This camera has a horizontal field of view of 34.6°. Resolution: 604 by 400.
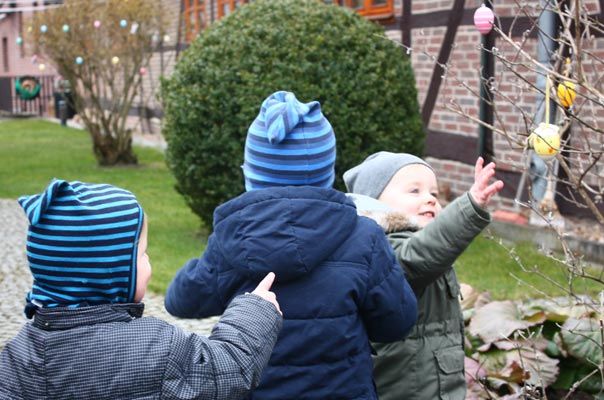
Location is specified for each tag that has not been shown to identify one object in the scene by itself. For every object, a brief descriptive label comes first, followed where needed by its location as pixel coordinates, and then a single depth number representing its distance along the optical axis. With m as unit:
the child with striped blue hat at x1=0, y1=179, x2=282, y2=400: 2.01
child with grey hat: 2.81
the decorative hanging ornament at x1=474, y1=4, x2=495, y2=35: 3.12
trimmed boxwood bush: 7.37
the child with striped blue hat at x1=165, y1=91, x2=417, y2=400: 2.48
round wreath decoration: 28.00
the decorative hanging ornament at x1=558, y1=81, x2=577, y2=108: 2.92
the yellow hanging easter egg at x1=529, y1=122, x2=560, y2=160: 2.64
